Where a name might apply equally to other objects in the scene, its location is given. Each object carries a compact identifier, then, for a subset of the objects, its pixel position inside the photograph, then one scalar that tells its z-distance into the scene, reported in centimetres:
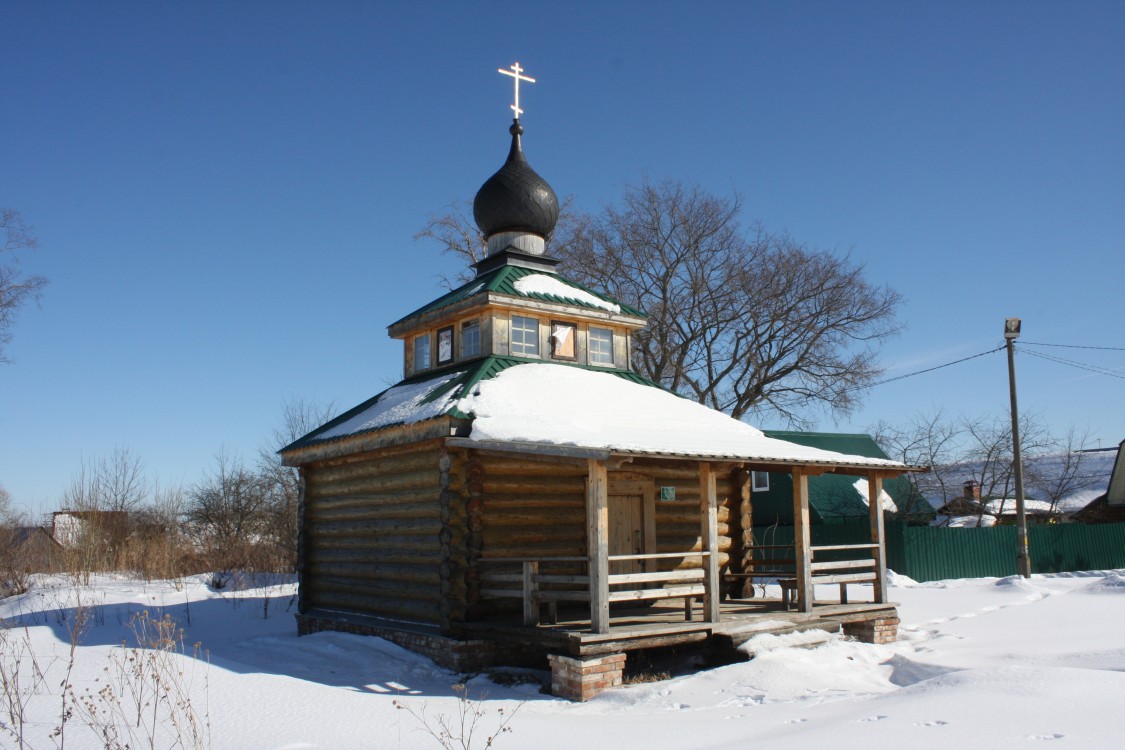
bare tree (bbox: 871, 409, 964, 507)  3766
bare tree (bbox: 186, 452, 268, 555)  4297
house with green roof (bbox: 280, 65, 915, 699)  1258
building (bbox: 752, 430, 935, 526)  3247
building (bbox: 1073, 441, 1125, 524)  4019
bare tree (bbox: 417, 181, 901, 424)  3566
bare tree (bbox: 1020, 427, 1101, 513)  4084
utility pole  2397
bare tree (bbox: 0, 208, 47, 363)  2559
